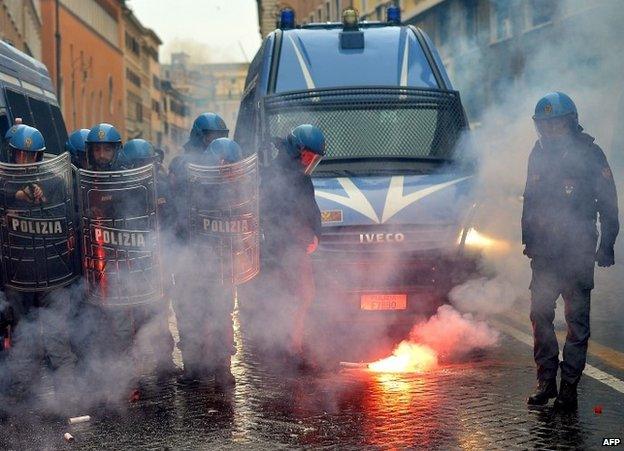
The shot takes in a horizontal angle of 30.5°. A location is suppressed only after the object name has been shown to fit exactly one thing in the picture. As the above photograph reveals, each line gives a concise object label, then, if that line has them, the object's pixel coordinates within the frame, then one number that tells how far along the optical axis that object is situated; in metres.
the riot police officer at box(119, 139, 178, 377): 7.55
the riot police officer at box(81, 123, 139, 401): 7.32
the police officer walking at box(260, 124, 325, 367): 7.98
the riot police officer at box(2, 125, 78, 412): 6.84
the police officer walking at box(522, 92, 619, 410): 6.57
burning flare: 7.87
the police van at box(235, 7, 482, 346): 8.66
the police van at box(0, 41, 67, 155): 9.36
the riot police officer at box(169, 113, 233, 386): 7.51
